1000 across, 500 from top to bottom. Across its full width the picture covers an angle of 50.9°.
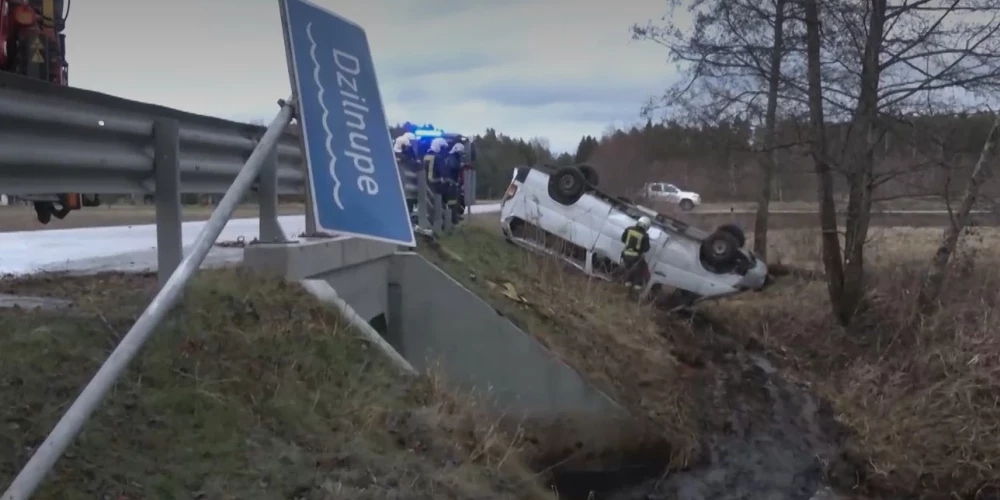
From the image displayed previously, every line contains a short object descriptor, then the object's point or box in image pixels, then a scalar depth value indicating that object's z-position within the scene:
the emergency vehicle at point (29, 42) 9.09
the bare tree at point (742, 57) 16.44
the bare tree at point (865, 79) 14.62
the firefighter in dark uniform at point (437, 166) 14.39
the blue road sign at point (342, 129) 4.59
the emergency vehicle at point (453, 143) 14.71
